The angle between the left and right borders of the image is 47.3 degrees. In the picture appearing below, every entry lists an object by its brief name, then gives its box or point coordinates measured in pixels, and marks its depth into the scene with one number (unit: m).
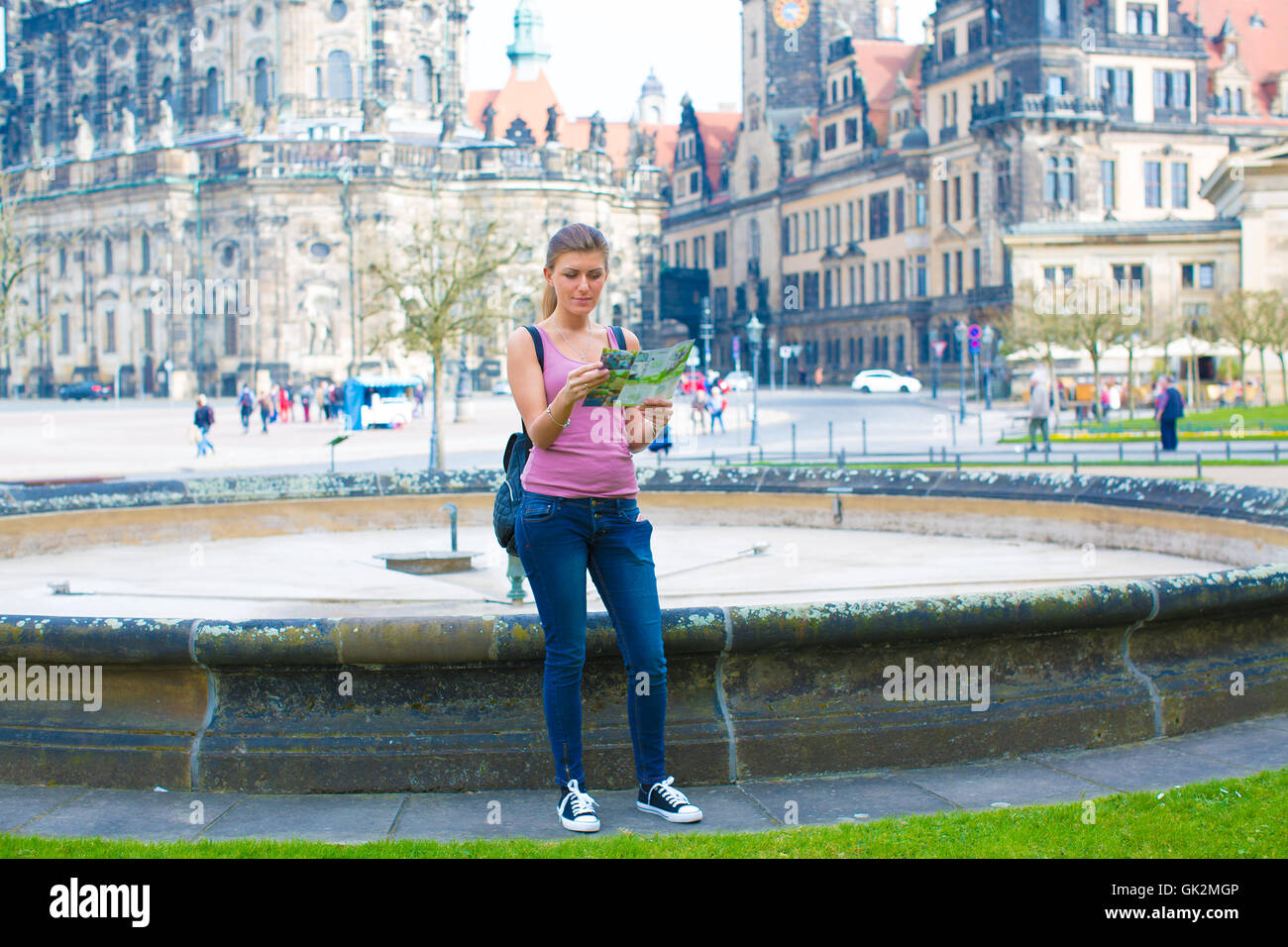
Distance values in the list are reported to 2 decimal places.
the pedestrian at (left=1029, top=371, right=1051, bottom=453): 27.00
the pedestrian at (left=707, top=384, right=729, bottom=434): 41.76
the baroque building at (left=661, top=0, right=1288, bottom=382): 57.78
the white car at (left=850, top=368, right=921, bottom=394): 70.00
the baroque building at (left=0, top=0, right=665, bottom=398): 72.06
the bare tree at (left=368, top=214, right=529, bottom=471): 31.52
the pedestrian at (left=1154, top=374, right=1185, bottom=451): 24.69
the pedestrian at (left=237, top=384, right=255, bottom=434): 44.28
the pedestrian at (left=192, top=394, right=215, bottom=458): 32.41
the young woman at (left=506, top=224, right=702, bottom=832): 4.93
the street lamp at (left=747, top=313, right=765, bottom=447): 47.51
